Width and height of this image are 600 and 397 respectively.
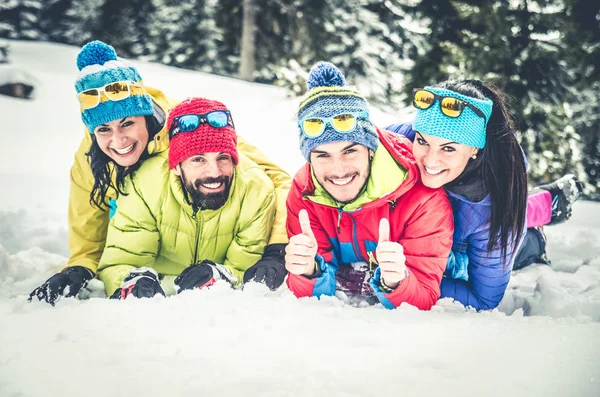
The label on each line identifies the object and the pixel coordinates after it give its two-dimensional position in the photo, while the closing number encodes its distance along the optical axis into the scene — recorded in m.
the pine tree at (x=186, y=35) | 15.59
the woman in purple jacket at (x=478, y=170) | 2.52
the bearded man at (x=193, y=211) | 2.82
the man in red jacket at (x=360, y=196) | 2.37
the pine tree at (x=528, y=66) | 7.75
